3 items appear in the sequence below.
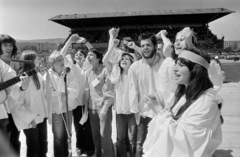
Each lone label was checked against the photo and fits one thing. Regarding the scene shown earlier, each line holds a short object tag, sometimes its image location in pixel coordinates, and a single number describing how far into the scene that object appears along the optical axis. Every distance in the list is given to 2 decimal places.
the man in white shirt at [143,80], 3.42
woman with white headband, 1.80
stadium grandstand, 38.88
